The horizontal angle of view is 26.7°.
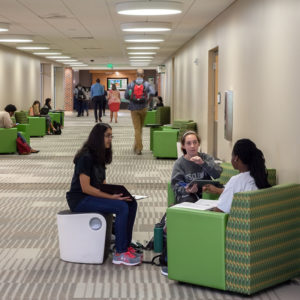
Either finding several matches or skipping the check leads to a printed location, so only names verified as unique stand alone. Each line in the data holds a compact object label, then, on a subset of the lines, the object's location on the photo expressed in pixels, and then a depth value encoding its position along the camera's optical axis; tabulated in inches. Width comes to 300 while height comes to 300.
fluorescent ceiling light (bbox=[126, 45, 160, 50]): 825.5
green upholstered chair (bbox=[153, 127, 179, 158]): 543.5
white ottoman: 220.8
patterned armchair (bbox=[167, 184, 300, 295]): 182.7
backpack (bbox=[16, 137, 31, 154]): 583.8
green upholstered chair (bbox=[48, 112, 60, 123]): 919.9
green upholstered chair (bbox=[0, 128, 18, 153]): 569.9
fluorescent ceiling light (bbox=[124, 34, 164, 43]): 642.2
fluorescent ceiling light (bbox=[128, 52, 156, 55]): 960.9
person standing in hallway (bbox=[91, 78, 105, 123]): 1124.5
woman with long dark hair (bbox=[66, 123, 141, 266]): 219.6
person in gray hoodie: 238.8
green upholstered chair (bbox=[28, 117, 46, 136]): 795.5
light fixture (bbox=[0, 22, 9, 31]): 529.4
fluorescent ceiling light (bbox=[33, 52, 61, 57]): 974.0
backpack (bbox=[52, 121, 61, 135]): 848.9
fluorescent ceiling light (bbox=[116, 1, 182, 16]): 392.5
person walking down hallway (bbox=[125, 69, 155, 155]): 569.3
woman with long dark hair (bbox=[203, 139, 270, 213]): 193.6
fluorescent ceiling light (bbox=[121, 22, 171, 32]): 521.0
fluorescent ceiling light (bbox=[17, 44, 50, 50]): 803.4
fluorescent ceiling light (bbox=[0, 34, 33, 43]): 651.3
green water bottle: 229.3
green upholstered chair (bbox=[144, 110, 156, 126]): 1081.4
